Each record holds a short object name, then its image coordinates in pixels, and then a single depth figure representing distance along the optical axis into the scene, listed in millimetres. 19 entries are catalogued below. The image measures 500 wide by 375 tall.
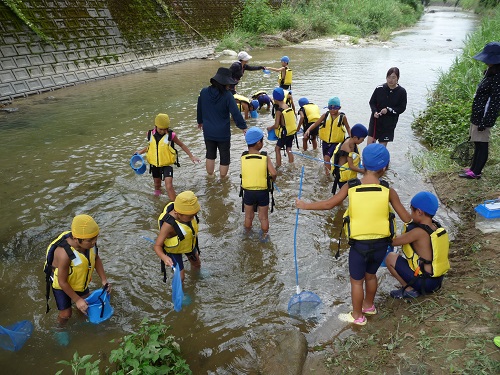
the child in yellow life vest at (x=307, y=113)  7848
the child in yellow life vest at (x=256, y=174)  4965
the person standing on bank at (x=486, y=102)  5312
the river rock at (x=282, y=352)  3291
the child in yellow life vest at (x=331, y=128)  6504
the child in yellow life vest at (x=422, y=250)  3546
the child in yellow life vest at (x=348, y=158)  5527
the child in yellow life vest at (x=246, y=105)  10508
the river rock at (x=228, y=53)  22555
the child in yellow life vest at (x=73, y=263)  3508
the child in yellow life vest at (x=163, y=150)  5859
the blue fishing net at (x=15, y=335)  3417
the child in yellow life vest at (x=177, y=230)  3859
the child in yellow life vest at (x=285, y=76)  10798
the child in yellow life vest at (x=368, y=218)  3447
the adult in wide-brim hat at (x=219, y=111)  6348
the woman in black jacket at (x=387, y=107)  6684
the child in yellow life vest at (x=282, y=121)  7059
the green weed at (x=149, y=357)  2875
